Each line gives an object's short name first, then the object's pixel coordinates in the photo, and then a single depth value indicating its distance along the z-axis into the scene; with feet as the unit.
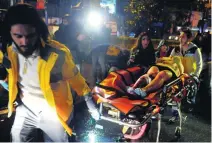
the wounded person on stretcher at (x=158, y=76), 10.67
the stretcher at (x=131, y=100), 9.00
